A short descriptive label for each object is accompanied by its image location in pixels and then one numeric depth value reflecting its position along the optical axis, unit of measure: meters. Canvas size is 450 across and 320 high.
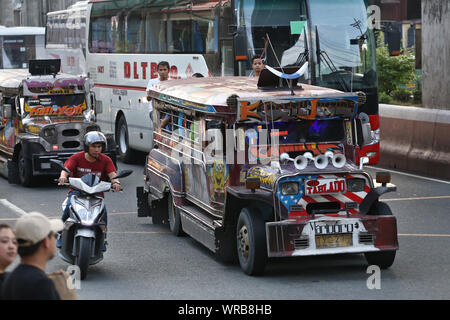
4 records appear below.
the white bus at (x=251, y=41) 19.31
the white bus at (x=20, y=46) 40.03
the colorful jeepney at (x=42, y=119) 19.09
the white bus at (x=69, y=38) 28.09
